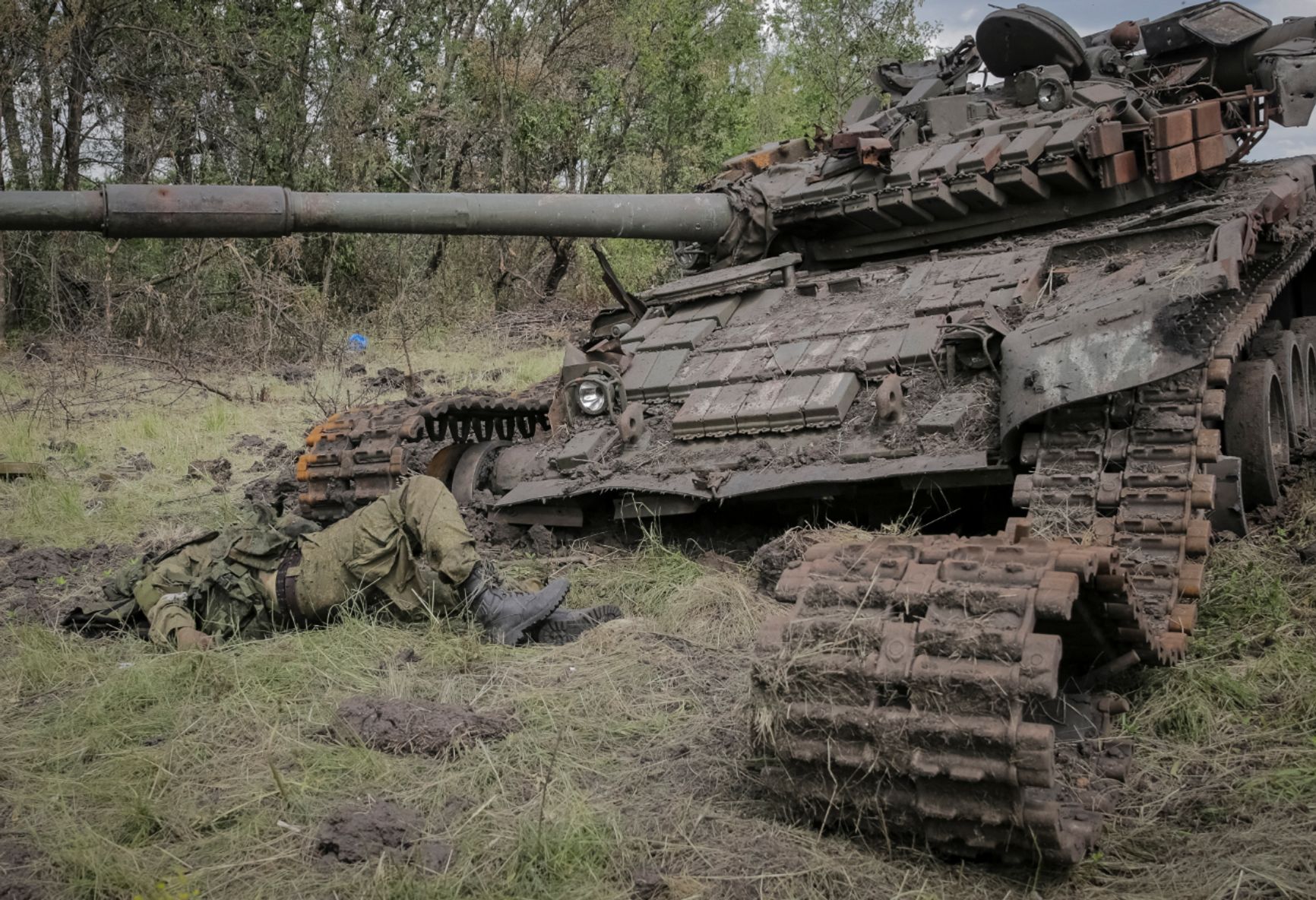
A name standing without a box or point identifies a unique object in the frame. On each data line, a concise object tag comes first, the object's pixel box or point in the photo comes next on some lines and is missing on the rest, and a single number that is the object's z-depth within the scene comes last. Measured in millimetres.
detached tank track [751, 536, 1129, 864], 3463
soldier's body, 5828
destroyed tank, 3684
